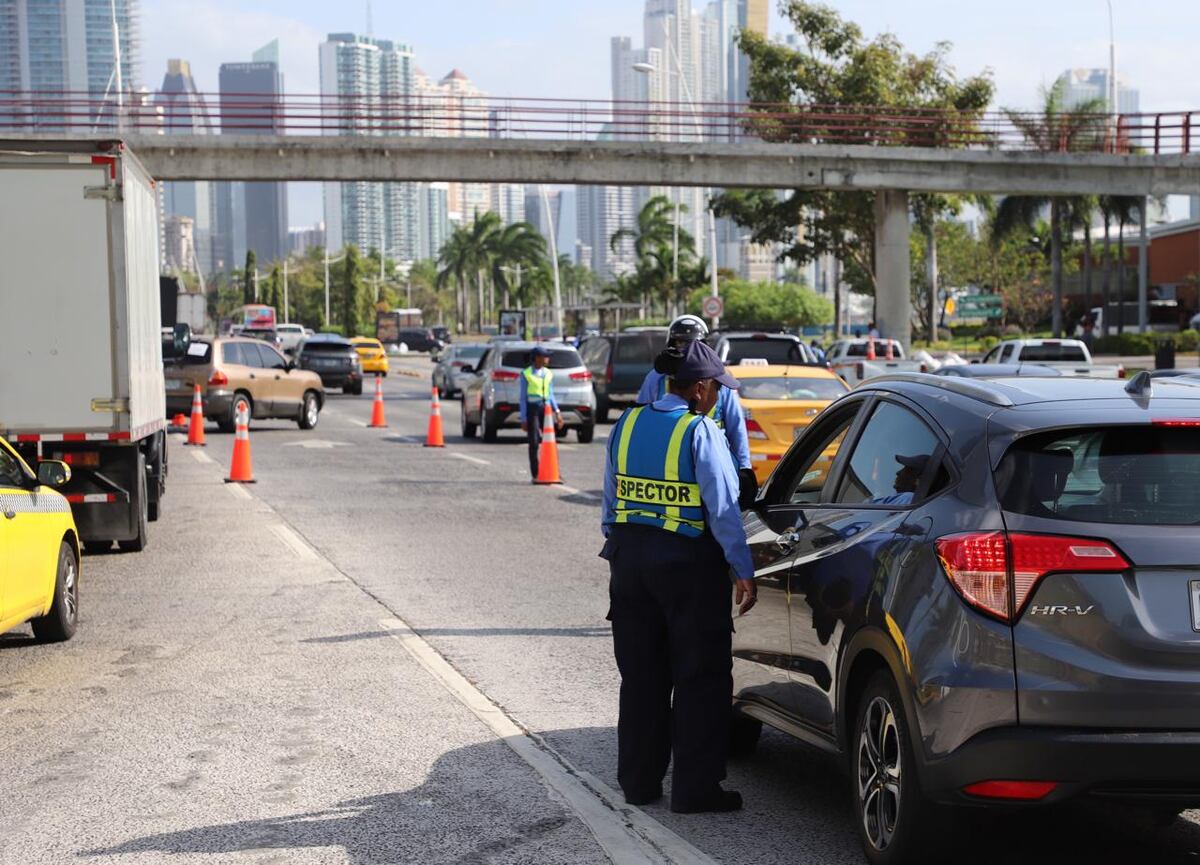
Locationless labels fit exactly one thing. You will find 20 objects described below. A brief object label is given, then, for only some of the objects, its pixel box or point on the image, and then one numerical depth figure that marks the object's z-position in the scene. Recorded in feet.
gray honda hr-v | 16.24
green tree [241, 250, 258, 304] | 632.18
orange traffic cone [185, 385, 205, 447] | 100.89
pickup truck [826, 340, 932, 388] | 121.08
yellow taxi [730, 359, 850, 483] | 59.57
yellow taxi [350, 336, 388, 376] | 231.09
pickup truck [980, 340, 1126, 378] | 104.17
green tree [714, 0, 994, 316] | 184.85
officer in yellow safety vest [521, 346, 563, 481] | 75.00
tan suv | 110.32
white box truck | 46.01
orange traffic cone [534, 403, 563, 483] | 72.38
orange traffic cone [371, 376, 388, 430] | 116.57
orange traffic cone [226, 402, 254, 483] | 73.10
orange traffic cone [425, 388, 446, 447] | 96.09
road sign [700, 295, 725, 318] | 179.53
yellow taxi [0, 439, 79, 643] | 31.24
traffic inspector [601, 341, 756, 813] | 20.83
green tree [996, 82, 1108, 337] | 175.32
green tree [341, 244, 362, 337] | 505.25
